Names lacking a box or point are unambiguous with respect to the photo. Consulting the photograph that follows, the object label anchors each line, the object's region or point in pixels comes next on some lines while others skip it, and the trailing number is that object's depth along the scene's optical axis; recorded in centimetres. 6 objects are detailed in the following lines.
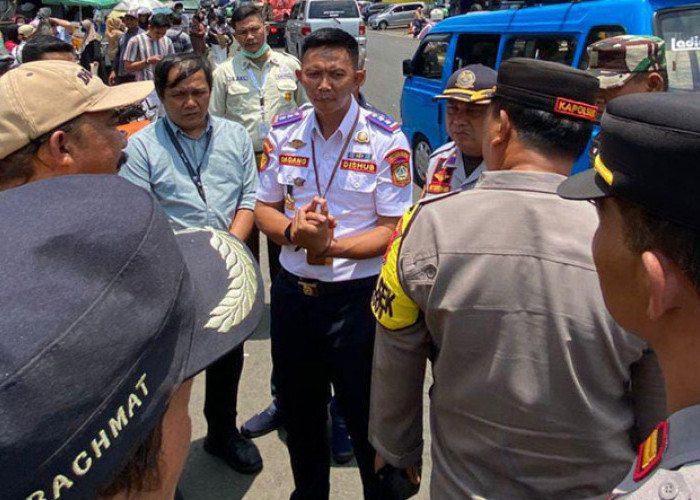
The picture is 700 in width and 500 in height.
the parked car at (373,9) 3922
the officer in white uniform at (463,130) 294
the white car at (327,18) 1902
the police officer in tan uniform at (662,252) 80
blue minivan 390
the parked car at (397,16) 3656
